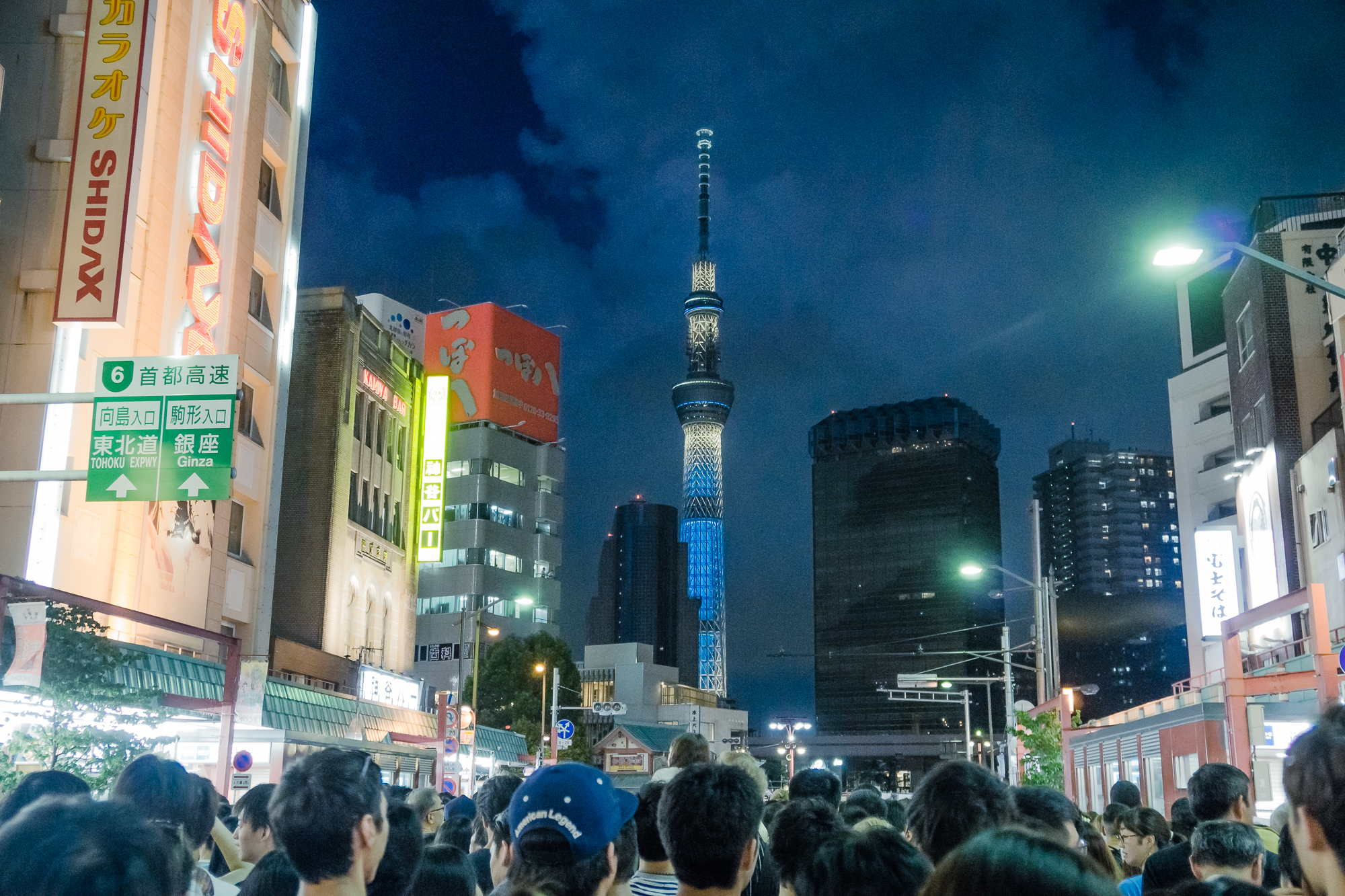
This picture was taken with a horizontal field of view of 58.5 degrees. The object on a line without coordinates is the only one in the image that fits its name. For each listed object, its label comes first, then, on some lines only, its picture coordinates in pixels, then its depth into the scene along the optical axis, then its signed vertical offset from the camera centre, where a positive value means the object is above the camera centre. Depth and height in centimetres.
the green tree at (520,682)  7200 +232
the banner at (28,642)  1873 +114
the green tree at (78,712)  1866 +6
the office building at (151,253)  2664 +1152
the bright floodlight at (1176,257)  1342 +519
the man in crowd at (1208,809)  715 -49
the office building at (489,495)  9225 +1744
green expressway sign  1686 +397
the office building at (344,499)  5069 +965
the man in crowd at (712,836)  452 -41
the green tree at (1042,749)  4069 -74
